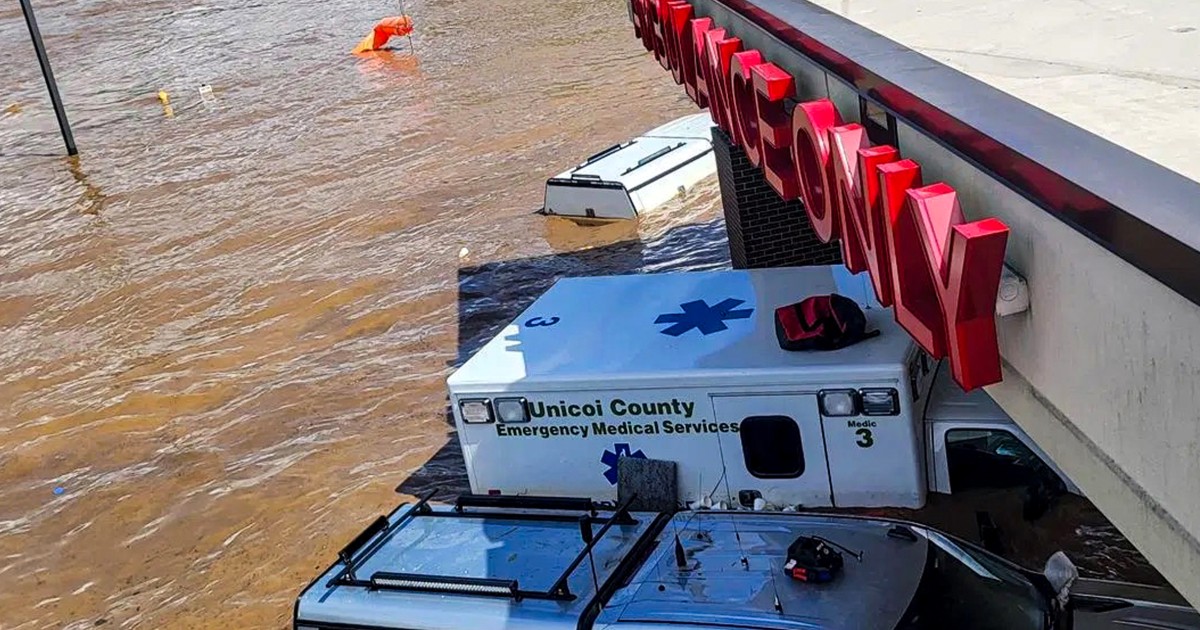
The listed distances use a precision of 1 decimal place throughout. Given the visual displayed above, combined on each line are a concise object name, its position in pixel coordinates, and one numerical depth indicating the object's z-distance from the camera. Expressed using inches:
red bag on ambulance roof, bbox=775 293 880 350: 393.1
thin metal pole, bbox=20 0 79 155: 1238.3
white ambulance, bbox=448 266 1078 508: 380.8
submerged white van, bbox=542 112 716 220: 832.3
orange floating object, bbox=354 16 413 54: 1612.9
